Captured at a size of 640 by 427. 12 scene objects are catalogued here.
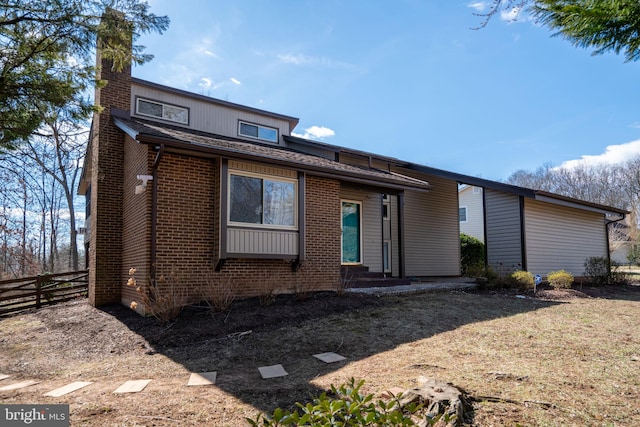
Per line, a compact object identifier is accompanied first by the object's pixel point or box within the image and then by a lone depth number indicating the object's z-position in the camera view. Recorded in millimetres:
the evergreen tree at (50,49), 4766
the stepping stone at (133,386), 4098
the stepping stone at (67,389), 4179
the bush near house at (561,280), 11422
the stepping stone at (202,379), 4312
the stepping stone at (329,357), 5117
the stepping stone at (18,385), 4562
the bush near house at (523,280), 11055
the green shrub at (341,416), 2320
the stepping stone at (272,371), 4566
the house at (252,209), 7793
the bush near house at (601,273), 14337
